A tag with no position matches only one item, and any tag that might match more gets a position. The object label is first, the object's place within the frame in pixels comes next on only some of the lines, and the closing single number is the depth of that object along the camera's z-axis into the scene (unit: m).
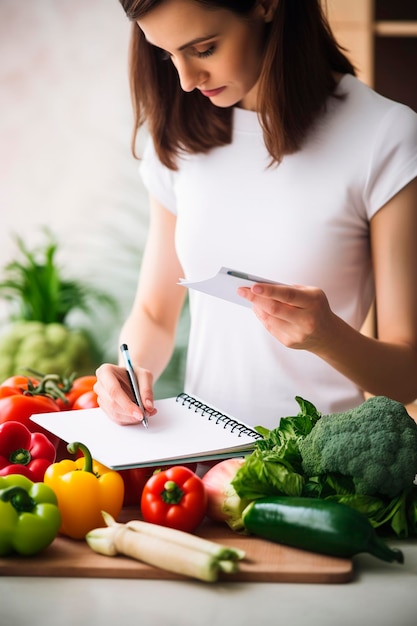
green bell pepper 1.12
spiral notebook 1.32
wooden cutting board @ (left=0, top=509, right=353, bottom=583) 1.07
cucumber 1.10
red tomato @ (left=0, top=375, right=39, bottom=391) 1.72
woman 1.57
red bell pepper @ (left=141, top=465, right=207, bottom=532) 1.21
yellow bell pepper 1.21
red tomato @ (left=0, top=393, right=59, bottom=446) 1.52
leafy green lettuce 1.19
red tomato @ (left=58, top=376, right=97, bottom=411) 1.72
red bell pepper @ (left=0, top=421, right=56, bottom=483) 1.35
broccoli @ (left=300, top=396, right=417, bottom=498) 1.18
